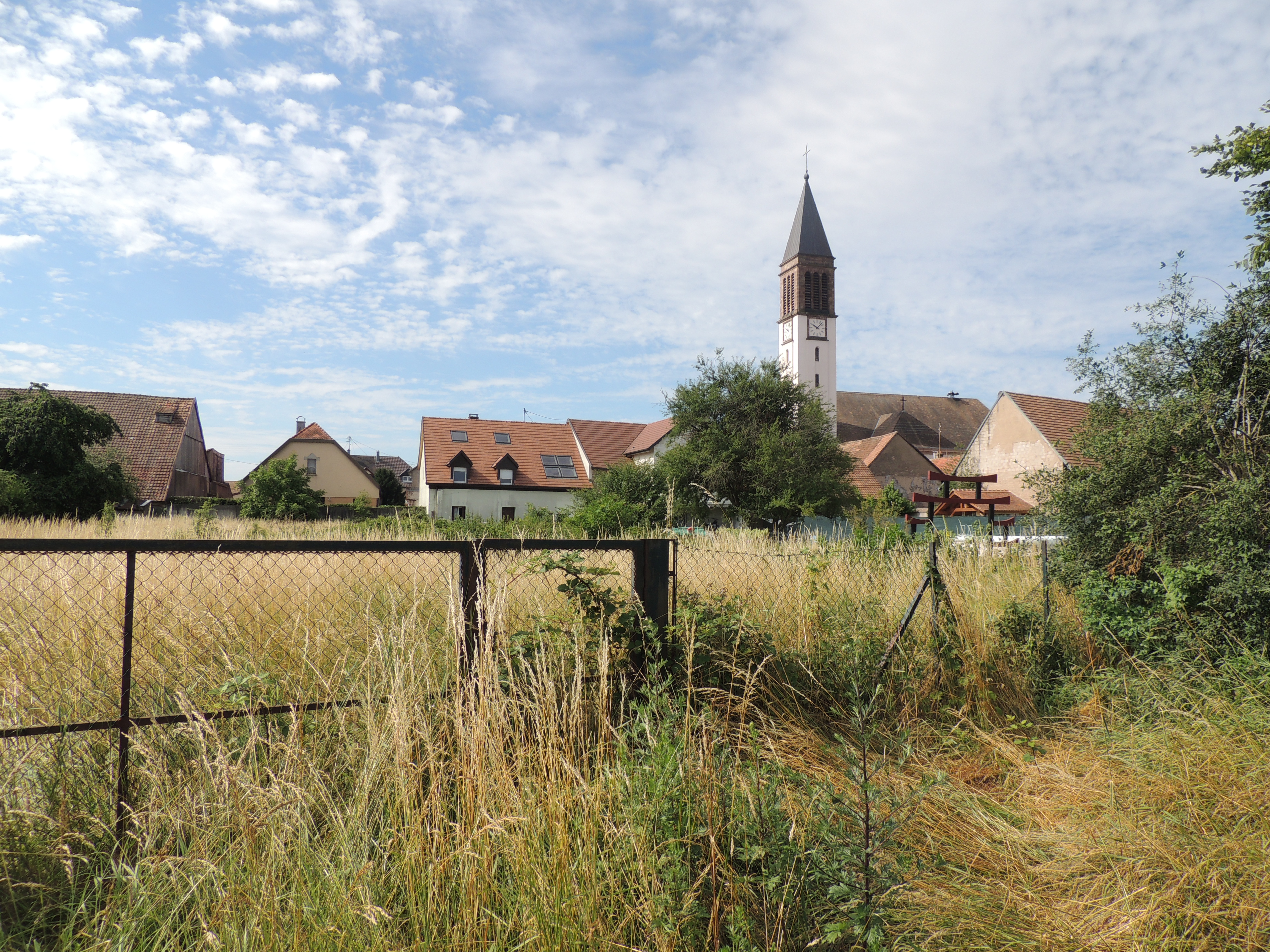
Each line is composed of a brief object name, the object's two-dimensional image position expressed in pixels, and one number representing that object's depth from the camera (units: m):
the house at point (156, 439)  35.50
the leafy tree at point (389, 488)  49.34
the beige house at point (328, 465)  43.97
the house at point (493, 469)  40.47
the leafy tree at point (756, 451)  27.36
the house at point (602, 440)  45.06
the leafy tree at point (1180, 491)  4.95
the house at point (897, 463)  46.66
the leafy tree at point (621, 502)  19.20
